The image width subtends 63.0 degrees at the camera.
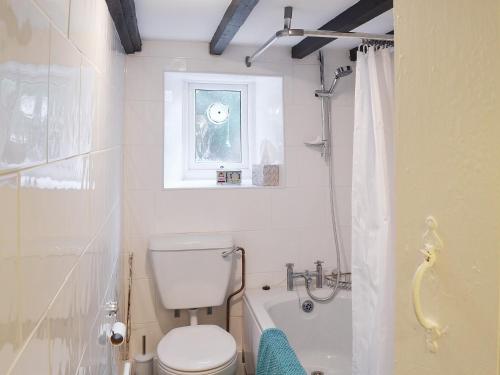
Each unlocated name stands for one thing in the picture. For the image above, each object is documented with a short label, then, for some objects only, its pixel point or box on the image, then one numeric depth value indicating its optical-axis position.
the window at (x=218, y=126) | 2.53
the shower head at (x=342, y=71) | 2.17
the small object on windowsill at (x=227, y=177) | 2.49
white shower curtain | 1.62
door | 0.56
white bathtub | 2.34
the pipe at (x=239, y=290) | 2.40
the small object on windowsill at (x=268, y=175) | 2.45
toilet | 2.11
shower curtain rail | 1.80
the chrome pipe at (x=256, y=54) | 1.86
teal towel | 1.58
